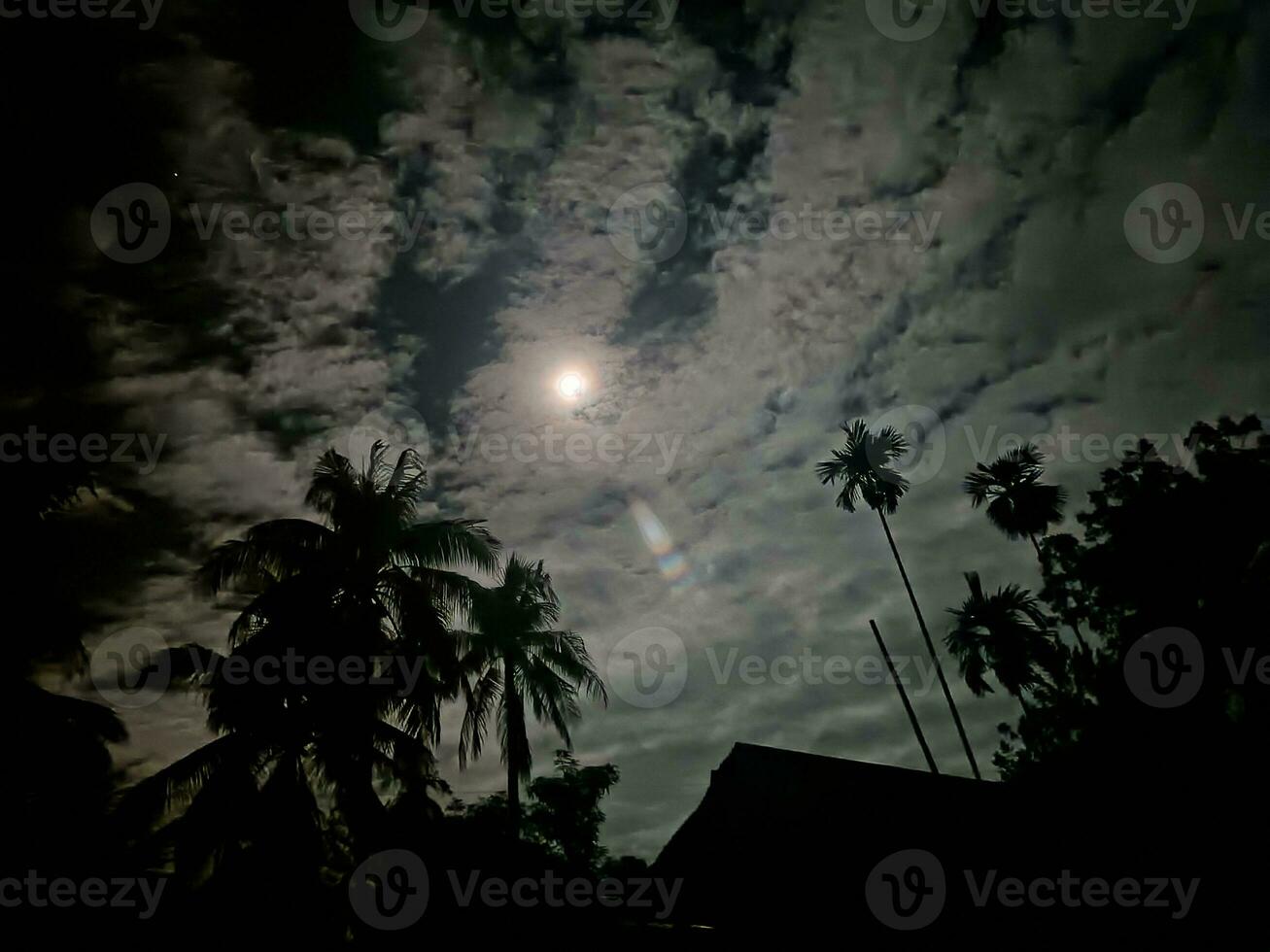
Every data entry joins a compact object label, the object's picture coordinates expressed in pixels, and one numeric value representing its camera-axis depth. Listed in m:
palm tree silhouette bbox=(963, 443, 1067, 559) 27.30
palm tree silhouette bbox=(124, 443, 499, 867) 10.45
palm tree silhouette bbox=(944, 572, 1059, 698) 29.73
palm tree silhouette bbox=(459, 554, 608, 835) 17.03
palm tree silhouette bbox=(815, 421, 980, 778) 29.19
